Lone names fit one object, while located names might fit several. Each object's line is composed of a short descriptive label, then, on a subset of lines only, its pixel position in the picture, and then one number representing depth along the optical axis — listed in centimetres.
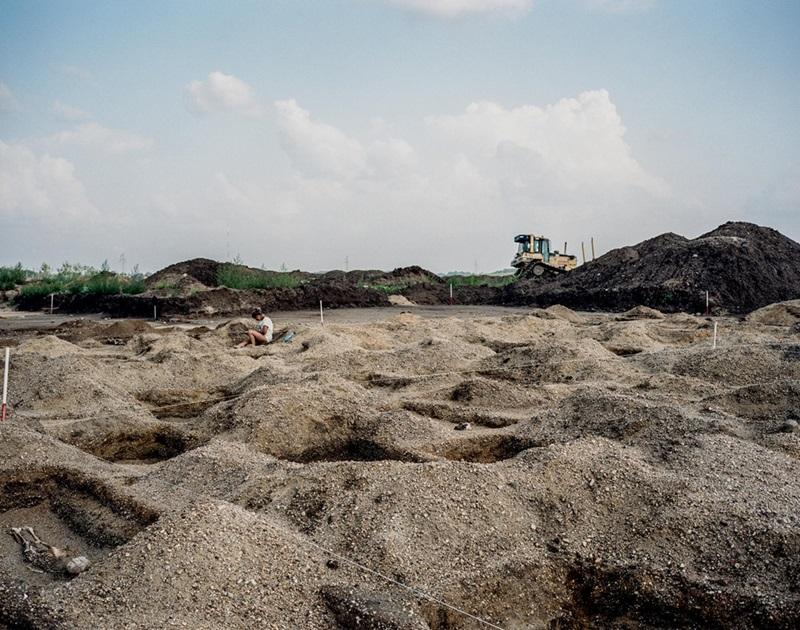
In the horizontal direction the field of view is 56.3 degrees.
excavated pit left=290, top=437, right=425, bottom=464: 637
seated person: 1355
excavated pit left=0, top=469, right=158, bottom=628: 434
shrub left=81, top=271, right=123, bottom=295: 2588
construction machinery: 3391
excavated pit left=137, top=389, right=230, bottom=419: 856
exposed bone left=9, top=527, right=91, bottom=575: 416
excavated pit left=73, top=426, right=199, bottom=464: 695
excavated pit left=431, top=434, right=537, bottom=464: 641
